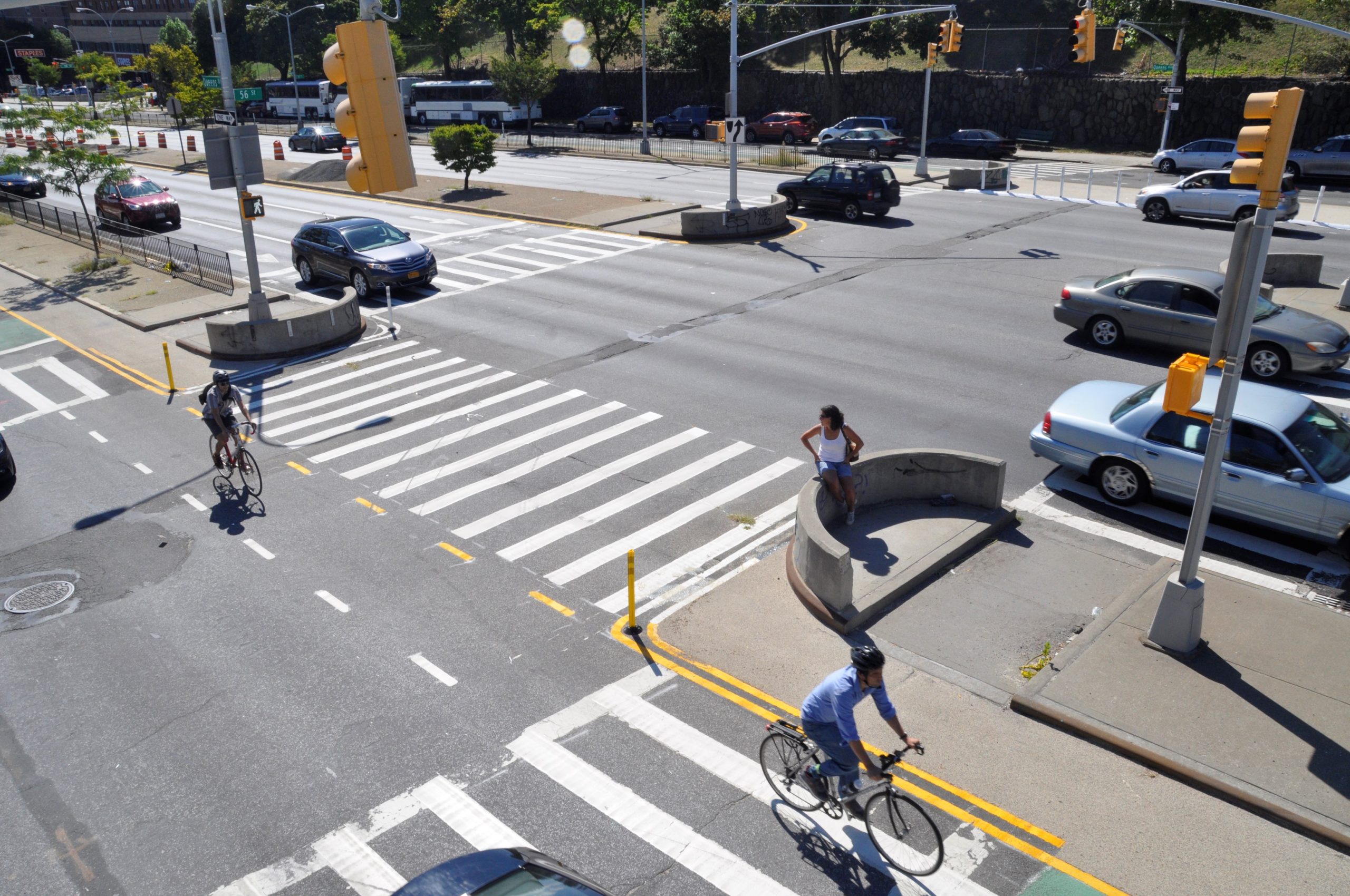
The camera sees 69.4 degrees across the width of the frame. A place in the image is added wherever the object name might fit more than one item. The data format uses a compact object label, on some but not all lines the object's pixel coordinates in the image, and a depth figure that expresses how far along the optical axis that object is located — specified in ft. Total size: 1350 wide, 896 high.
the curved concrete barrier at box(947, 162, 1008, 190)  122.93
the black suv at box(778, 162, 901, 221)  101.76
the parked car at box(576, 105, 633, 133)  217.77
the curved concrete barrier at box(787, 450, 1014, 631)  33.86
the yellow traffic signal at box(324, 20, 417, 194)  29.68
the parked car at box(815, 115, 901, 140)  169.37
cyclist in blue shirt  21.88
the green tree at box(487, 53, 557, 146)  195.11
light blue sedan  36.65
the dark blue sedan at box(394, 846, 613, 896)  18.29
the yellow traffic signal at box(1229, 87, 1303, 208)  26.94
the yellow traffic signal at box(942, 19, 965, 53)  105.70
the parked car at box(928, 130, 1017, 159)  154.20
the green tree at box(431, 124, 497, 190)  129.29
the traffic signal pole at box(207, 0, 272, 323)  64.13
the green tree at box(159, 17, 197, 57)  360.28
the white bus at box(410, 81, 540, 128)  231.91
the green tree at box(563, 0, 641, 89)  221.05
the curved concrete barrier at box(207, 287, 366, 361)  67.36
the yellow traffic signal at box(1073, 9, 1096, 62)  73.10
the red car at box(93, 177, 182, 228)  114.83
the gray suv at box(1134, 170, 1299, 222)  94.99
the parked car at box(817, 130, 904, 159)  155.94
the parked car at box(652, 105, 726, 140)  202.49
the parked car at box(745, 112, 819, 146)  180.45
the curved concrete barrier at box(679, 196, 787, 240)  96.27
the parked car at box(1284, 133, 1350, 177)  124.57
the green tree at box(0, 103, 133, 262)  93.76
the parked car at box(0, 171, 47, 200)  142.51
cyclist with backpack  44.93
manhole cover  37.09
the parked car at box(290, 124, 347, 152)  187.32
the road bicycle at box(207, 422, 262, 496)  45.60
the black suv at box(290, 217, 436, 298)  79.71
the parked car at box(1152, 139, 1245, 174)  130.82
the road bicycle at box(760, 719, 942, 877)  23.18
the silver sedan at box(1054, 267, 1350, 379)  53.88
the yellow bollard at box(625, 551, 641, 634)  33.22
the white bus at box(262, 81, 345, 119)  261.44
